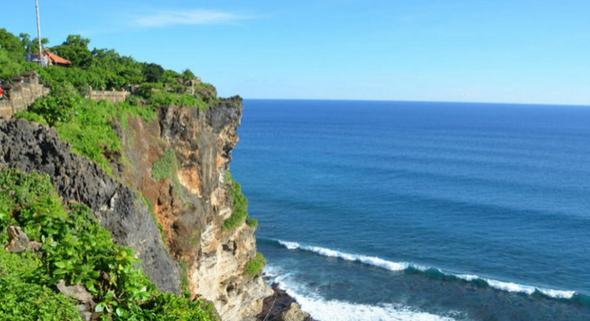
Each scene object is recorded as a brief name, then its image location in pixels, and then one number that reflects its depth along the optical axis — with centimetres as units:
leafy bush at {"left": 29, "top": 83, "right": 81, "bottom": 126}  2166
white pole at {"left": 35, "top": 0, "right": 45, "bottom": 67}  3523
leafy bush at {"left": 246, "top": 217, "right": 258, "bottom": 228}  4194
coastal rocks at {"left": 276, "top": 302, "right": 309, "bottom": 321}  4146
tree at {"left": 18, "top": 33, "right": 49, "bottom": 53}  5133
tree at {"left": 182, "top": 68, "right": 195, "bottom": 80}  4842
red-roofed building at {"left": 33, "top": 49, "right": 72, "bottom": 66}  4497
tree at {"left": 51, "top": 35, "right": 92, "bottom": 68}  4959
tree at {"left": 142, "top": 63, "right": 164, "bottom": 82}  4538
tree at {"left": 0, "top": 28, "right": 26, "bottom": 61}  4538
